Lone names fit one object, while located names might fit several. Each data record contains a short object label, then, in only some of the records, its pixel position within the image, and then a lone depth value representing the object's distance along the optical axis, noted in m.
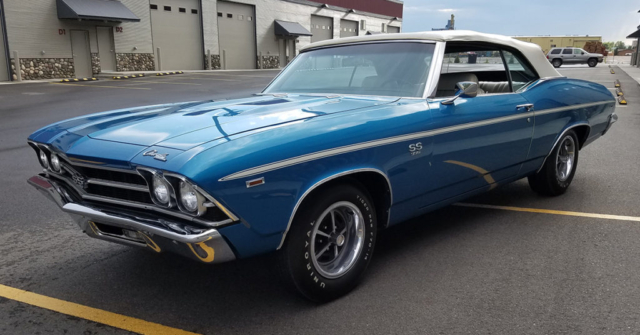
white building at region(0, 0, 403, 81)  22.39
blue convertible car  2.45
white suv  44.25
